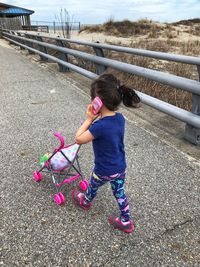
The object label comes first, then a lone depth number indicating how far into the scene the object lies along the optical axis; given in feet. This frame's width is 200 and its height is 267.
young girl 5.17
